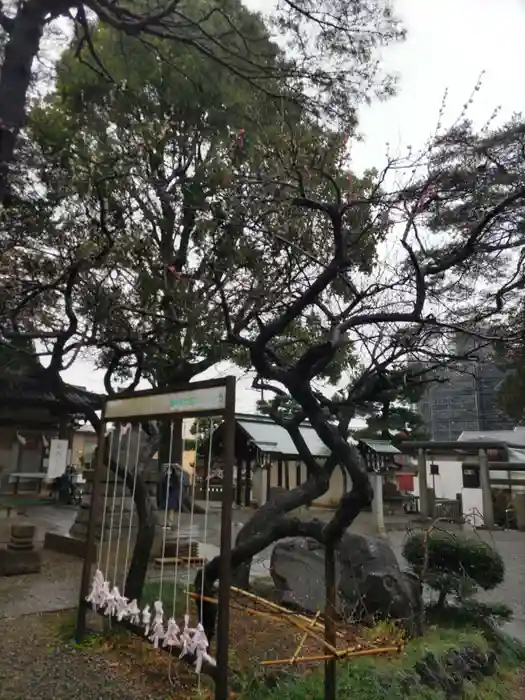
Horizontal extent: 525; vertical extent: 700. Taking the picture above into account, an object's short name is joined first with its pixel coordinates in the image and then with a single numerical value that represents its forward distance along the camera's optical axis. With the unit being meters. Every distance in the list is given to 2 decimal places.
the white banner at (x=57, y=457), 9.08
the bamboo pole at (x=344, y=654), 3.32
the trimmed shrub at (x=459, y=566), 6.01
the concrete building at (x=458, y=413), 22.70
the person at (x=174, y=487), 8.22
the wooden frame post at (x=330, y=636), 3.54
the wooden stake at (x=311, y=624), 3.22
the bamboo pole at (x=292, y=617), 3.46
